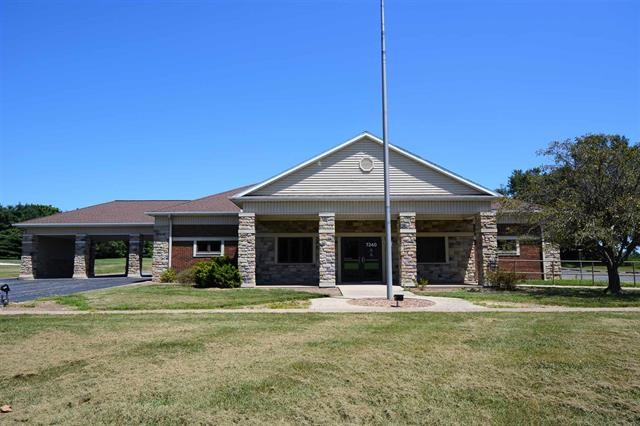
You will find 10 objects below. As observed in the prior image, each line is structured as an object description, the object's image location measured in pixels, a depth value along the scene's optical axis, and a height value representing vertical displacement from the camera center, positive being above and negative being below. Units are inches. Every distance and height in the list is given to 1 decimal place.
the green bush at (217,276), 823.7 -49.8
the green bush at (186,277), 918.6 -57.9
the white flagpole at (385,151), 635.3 +140.7
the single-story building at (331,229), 849.5 +41.7
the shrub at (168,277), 956.6 -59.6
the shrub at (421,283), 818.5 -66.3
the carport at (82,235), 1155.9 +35.0
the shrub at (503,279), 781.3 -54.3
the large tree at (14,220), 2566.4 +188.5
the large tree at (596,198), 664.4 +74.8
